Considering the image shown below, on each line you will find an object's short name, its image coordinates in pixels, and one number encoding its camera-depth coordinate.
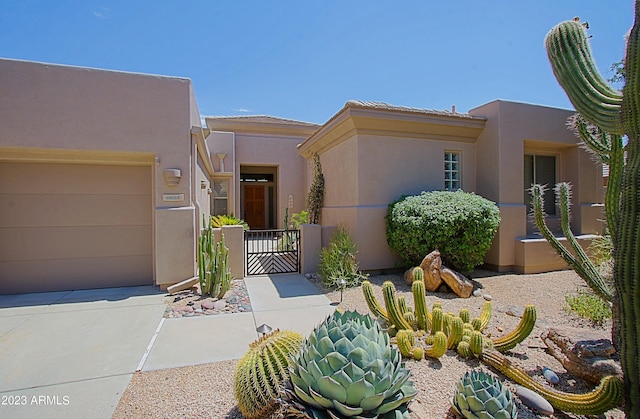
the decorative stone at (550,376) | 3.10
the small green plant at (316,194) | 11.21
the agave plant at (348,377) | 1.76
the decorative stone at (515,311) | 5.25
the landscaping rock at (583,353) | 2.95
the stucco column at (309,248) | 8.38
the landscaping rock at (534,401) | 2.59
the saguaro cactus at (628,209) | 2.30
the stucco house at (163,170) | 6.29
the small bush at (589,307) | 4.78
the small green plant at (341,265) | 7.10
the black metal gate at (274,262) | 8.59
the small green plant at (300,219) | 12.55
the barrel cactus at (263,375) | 2.38
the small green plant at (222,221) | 10.42
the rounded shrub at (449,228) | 6.97
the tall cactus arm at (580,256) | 3.33
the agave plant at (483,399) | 2.13
